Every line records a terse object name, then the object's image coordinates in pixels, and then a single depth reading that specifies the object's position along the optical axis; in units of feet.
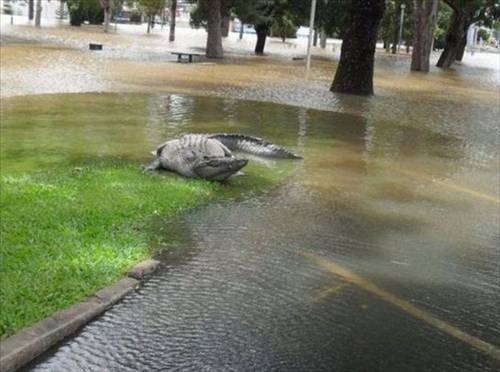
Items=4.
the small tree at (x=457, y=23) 110.42
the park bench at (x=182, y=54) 83.02
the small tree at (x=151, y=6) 172.86
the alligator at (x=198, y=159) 24.58
